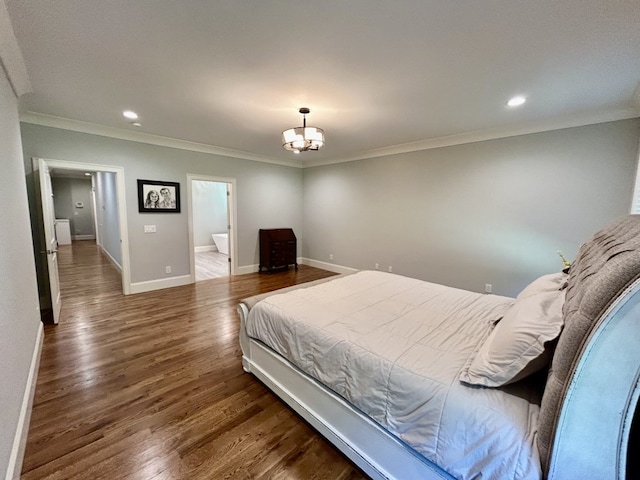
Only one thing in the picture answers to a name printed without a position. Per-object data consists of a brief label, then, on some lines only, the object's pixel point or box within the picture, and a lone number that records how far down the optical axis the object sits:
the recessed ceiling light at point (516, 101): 2.64
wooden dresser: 5.83
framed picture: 4.30
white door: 3.16
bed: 0.81
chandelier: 2.83
